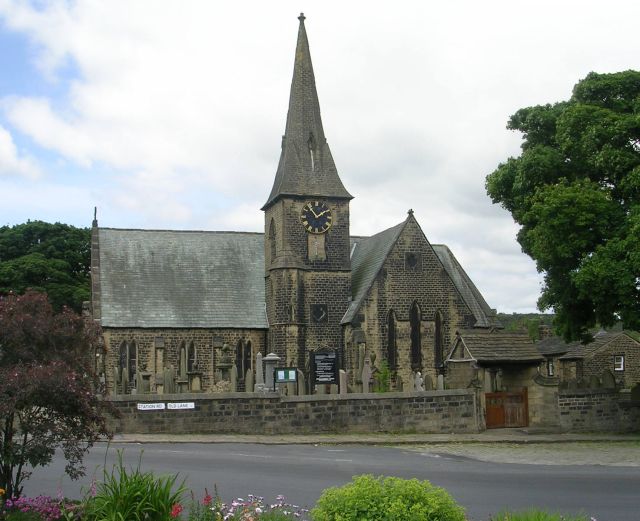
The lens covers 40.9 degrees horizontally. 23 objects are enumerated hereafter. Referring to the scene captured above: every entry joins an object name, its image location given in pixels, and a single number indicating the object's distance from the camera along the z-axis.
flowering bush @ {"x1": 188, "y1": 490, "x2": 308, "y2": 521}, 9.68
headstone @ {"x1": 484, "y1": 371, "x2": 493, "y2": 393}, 28.32
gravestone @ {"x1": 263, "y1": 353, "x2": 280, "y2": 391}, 27.64
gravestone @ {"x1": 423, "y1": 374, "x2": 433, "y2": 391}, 28.28
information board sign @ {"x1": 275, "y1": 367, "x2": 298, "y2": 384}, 27.67
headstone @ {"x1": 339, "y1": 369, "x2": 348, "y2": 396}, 27.92
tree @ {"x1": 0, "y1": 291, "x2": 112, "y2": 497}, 10.86
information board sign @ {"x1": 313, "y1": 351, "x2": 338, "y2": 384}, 39.22
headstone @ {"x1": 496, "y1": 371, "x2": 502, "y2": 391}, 29.81
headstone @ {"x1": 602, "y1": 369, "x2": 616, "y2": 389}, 28.27
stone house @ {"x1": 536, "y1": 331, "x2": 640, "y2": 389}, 54.12
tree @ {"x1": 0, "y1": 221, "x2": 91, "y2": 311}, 57.22
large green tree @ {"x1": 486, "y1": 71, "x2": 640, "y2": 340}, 24.81
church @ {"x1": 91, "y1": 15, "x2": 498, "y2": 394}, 39.56
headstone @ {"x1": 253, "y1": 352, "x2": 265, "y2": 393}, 27.42
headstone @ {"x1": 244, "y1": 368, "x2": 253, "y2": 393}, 28.08
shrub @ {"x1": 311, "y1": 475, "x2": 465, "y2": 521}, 8.16
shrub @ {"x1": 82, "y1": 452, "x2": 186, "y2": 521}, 9.52
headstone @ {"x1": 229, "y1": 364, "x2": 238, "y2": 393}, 28.16
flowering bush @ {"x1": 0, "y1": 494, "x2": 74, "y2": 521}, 10.34
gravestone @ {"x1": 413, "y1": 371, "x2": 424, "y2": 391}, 29.00
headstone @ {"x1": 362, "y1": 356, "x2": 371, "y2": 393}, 28.80
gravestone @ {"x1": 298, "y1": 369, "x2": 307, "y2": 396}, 28.55
